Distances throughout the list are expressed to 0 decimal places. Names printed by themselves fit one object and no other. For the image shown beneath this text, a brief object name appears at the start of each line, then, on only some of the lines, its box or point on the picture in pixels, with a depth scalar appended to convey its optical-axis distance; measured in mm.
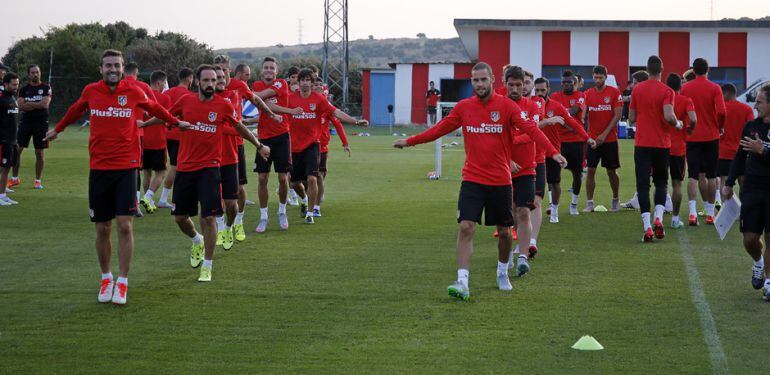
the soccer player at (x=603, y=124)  15465
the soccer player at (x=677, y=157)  14062
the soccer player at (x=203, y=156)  9836
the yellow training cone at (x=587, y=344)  7105
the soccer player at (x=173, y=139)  14906
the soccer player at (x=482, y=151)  8867
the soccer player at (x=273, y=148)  13641
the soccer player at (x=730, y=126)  14844
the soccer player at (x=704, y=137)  14328
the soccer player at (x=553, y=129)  12227
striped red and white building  48375
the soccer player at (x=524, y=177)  10406
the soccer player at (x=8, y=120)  16984
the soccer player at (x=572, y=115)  15305
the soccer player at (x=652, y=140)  12748
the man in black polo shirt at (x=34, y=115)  18438
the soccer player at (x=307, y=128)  14164
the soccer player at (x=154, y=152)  15836
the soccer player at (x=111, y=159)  8797
